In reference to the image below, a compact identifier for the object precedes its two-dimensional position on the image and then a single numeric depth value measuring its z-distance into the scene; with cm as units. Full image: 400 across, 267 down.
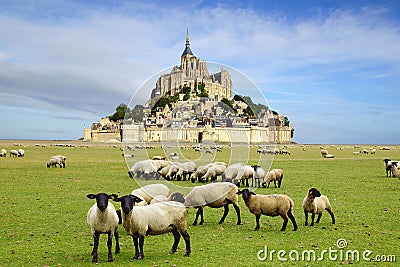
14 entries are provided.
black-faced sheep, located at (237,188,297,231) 1137
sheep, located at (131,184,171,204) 1220
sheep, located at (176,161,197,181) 2281
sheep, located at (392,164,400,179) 2295
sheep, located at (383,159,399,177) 2693
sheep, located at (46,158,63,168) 3175
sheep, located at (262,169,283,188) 2059
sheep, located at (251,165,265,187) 2048
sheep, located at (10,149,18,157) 4687
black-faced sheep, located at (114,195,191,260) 854
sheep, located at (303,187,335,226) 1186
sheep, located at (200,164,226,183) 2089
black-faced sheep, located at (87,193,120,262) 843
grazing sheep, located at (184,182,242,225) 1194
